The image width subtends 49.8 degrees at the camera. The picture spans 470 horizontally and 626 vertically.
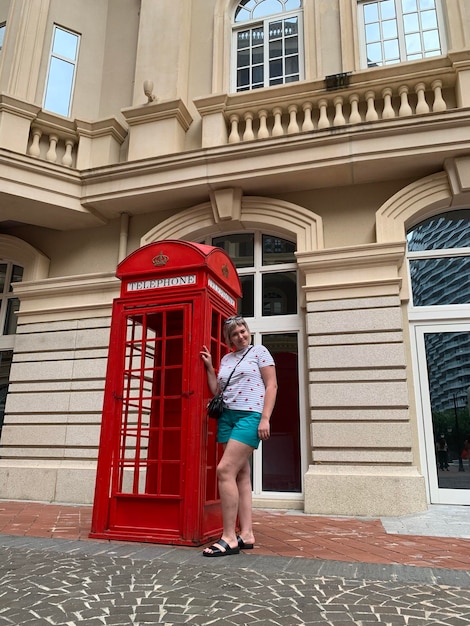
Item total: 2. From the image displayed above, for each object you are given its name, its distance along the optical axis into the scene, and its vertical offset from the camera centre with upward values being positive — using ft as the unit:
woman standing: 13.12 +0.88
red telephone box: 14.06 +1.54
